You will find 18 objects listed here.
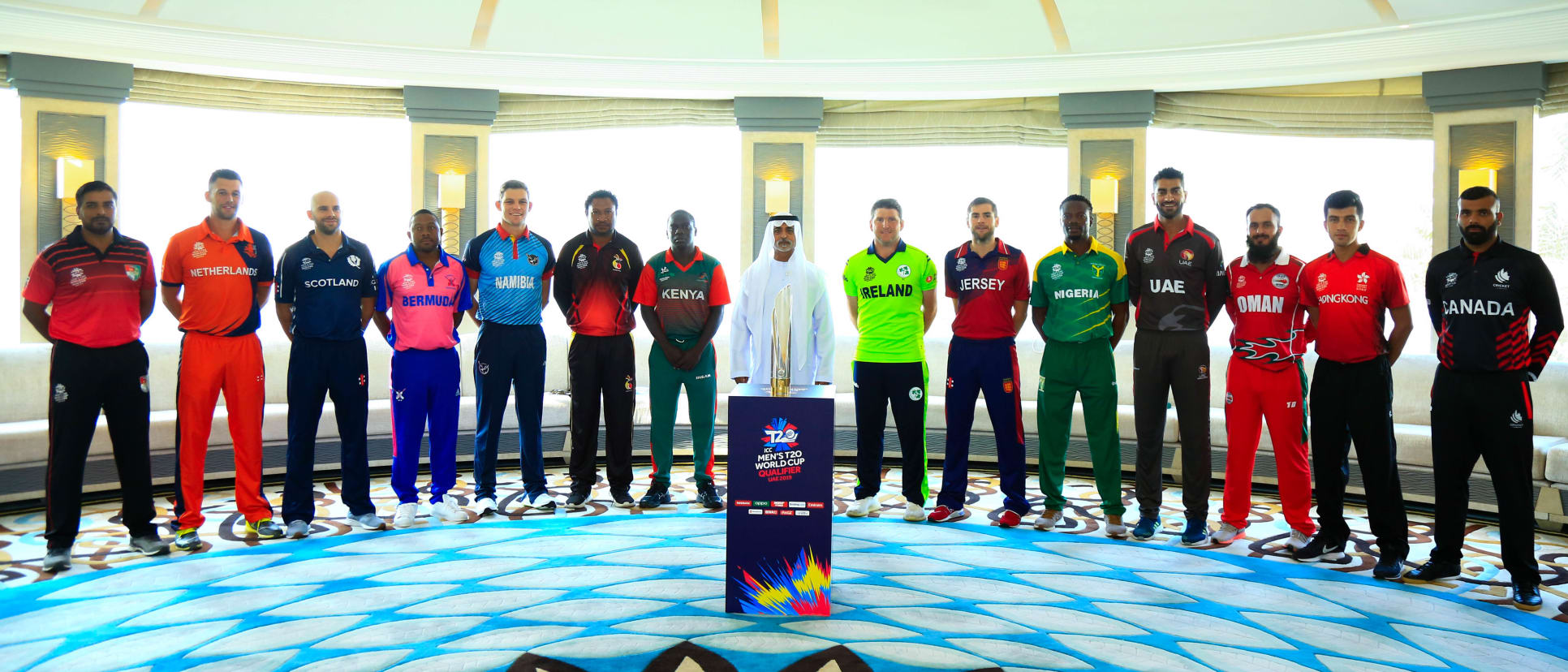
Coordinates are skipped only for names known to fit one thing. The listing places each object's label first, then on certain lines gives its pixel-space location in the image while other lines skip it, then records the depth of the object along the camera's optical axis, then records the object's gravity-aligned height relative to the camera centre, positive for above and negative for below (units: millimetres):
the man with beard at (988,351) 4727 -106
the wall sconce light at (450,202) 7141 +974
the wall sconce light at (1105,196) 7012 +1035
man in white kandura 4672 +92
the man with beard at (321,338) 4363 -58
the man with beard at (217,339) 4160 -65
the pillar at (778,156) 7438 +1415
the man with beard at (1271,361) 4223 -127
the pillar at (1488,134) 6078 +1361
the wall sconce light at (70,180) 6172 +962
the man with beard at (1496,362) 3564 -103
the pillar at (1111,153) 7051 +1395
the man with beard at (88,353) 3885 -124
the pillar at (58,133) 6129 +1291
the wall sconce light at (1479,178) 6105 +1054
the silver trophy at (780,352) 3367 -84
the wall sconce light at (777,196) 7438 +1083
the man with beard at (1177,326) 4375 +32
